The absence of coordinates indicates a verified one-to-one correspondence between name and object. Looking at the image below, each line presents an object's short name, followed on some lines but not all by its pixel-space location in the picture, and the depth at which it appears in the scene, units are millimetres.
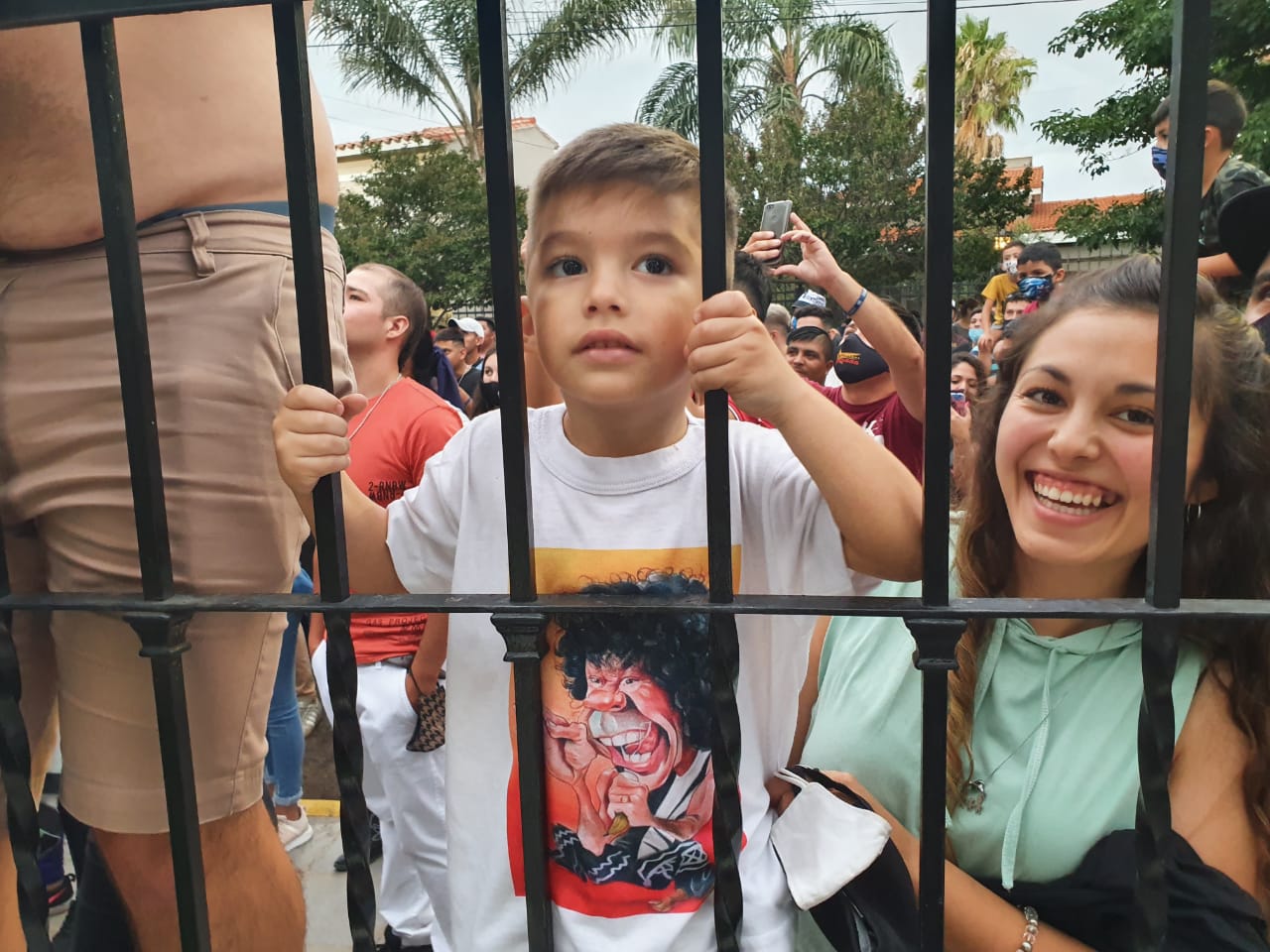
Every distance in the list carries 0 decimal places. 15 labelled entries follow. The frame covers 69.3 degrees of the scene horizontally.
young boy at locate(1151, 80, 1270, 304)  2867
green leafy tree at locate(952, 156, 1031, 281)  21344
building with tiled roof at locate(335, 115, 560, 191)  20641
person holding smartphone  2305
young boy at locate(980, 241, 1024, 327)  7551
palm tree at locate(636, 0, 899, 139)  18422
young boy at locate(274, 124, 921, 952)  1098
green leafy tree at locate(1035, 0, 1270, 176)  9156
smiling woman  1159
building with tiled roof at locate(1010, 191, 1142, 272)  18797
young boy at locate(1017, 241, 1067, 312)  6031
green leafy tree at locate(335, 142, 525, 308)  18250
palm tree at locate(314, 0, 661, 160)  16297
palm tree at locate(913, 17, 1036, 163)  29797
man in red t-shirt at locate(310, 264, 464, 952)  2518
